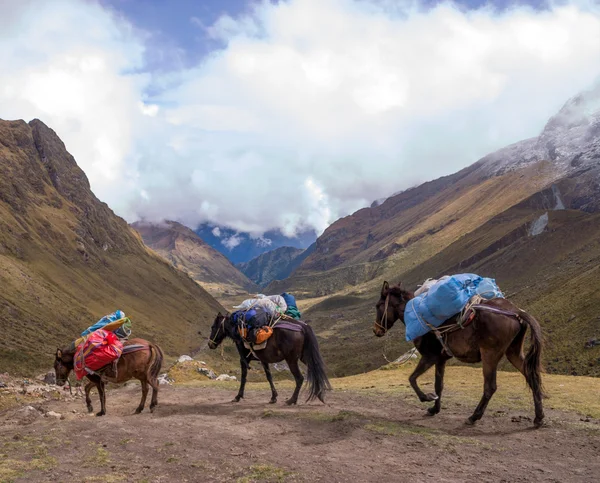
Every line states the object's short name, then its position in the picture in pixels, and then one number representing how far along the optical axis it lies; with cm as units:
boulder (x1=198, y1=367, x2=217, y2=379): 3141
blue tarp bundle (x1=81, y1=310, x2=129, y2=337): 1504
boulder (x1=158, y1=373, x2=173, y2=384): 2546
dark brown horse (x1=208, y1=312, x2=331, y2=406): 1445
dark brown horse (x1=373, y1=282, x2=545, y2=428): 1085
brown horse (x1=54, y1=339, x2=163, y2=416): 1386
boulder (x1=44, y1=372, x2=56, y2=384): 2559
